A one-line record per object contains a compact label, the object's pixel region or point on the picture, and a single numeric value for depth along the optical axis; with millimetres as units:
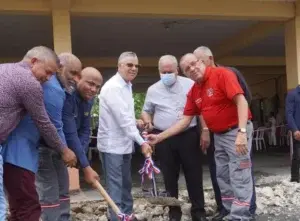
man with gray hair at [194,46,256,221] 4550
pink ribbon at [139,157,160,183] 4293
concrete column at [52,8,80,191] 6824
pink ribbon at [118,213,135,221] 3757
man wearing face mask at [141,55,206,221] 4797
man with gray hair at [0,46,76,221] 2947
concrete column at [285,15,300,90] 8102
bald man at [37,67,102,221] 3389
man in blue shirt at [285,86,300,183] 6727
